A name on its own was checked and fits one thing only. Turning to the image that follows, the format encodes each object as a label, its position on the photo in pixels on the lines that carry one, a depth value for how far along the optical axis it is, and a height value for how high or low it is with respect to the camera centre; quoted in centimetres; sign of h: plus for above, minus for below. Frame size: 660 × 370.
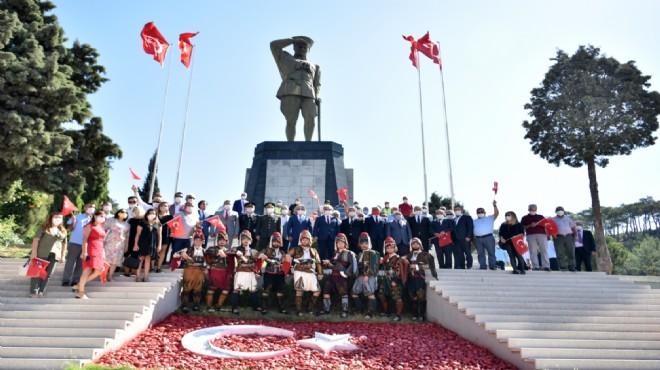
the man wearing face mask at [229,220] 1027 +139
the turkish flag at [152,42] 1652 +843
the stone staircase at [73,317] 581 -53
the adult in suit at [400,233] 1011 +116
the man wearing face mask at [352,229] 1009 +123
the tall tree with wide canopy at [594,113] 2206 +847
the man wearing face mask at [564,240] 1053 +115
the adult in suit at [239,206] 1139 +188
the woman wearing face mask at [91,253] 735 +43
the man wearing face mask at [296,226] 1009 +127
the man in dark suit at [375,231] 1012 +120
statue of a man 1783 +746
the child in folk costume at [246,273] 828 +19
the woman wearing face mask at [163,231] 920 +100
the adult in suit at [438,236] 1042 +115
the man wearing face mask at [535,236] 1024 +118
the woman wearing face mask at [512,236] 992 +112
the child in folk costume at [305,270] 839 +27
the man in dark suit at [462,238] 1026 +111
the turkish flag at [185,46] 1794 +899
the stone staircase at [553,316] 641 -41
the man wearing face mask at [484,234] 1027 +120
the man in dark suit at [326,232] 1001 +114
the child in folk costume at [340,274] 853 +22
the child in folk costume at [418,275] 873 +24
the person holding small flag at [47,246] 746 +54
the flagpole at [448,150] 1652 +510
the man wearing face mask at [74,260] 815 +36
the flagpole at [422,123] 1648 +639
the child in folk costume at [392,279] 866 +15
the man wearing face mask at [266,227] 990 +121
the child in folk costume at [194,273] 827 +18
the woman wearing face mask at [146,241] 824 +72
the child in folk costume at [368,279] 853 +14
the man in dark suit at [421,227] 1066 +137
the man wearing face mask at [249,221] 1007 +135
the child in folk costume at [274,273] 847 +21
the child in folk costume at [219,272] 835 +21
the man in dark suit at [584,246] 1097 +106
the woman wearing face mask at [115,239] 803 +73
